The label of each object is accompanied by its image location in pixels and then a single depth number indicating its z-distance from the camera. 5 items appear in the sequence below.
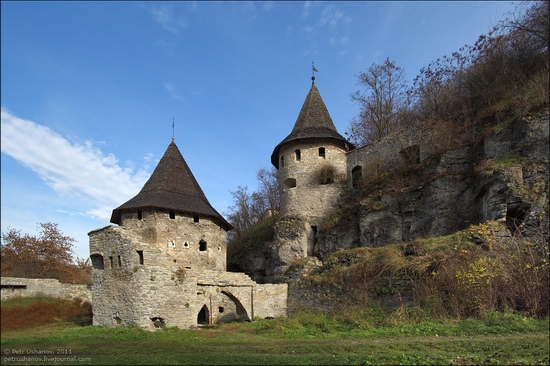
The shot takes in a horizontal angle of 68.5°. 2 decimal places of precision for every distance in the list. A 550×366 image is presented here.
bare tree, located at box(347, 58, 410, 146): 33.38
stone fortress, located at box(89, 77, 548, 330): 16.47
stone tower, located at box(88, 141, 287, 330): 16.33
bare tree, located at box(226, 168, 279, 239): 41.84
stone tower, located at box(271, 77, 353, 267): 24.08
